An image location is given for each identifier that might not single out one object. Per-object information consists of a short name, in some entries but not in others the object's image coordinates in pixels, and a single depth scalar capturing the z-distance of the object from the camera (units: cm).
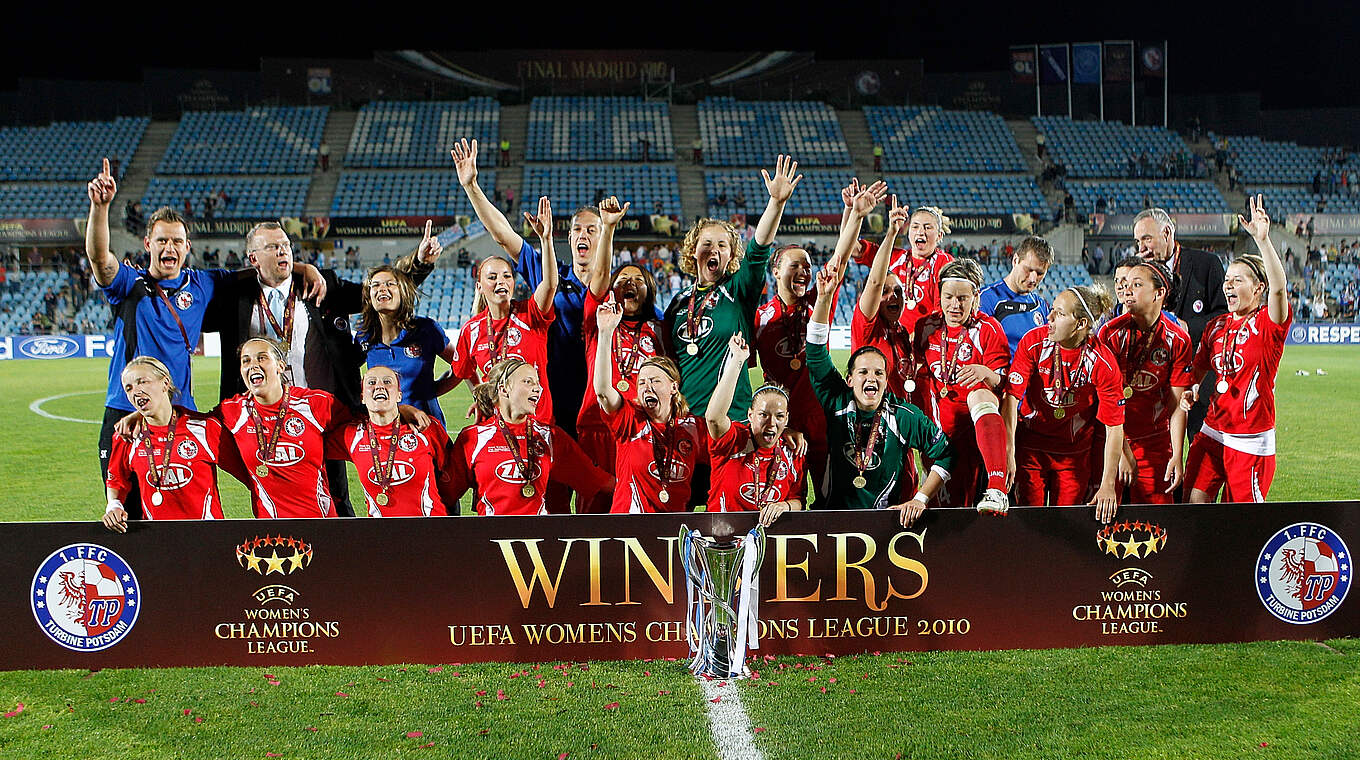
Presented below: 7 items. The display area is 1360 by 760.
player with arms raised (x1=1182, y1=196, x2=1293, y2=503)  435
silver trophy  358
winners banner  365
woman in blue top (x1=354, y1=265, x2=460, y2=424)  464
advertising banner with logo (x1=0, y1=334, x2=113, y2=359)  2208
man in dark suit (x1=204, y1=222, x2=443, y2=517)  475
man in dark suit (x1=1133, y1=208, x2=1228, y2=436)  515
